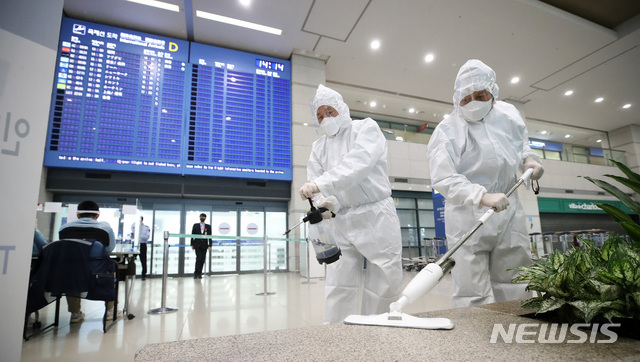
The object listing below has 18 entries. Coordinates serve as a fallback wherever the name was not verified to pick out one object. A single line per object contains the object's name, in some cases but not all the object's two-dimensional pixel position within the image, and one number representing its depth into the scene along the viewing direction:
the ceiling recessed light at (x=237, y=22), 6.26
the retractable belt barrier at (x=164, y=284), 3.28
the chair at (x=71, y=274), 2.44
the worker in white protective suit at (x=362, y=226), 1.76
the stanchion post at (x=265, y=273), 4.30
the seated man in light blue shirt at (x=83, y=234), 2.91
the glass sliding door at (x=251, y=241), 7.54
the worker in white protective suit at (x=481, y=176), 1.63
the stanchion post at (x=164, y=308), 3.25
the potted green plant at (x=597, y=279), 0.69
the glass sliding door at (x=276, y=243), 7.52
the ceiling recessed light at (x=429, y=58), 7.70
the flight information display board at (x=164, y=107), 5.74
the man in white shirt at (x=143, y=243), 6.71
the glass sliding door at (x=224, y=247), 7.38
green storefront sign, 11.61
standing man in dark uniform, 6.55
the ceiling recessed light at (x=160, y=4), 5.85
